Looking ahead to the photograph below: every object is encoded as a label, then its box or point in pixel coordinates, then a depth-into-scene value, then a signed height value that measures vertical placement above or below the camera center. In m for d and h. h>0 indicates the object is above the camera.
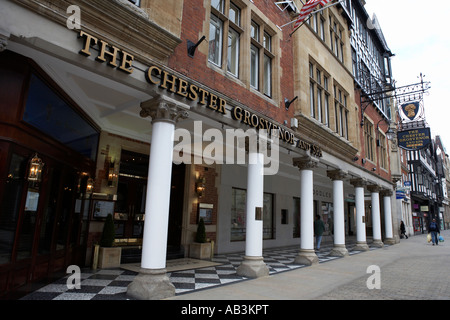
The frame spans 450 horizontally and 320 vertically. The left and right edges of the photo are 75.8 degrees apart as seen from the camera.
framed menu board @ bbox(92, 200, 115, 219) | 7.89 +0.07
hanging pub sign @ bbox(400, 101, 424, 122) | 18.14 +7.06
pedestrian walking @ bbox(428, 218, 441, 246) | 17.52 -0.42
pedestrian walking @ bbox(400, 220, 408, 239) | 24.10 -0.51
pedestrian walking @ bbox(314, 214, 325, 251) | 13.65 -0.44
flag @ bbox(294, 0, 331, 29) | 7.83 +5.81
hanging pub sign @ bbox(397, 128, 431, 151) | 19.69 +5.86
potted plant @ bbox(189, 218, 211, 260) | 9.70 -1.06
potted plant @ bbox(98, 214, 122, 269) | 7.43 -0.98
